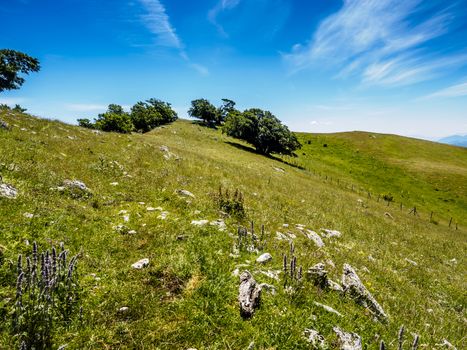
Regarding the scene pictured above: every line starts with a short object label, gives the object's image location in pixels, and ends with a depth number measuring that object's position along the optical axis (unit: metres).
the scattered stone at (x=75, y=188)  11.96
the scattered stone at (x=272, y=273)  8.27
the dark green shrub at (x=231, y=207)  13.95
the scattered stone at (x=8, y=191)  9.45
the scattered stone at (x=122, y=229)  10.01
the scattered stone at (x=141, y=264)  7.93
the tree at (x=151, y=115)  77.75
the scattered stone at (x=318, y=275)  8.61
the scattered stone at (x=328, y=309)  7.43
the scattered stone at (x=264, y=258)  9.04
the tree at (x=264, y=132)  62.31
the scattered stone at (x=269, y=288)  7.48
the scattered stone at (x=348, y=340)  6.17
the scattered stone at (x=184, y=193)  14.72
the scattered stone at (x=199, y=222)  11.24
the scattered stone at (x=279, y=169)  45.47
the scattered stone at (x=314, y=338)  6.09
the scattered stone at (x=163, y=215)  11.43
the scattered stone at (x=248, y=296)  6.57
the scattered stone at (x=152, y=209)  12.27
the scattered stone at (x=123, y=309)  6.29
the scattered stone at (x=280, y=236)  12.56
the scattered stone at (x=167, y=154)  25.12
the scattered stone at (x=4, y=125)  16.98
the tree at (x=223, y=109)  103.28
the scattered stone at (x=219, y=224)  11.25
